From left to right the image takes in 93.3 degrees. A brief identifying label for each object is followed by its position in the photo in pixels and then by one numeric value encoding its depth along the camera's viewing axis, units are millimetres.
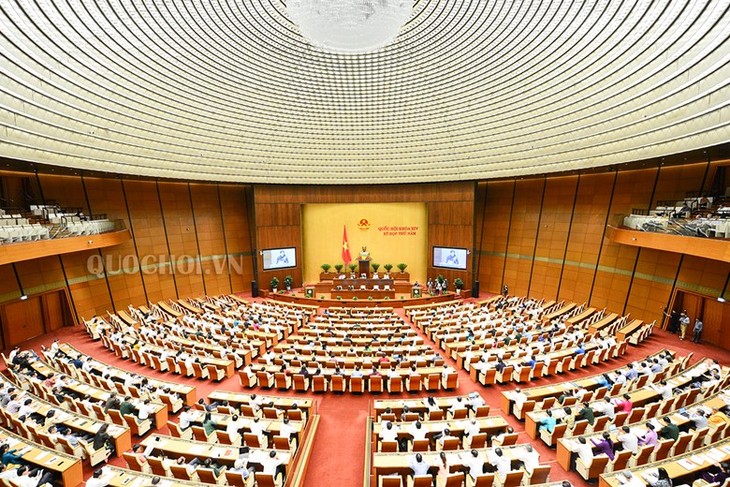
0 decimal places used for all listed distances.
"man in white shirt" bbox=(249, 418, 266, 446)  7235
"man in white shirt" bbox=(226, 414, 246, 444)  7387
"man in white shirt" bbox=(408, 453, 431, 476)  6102
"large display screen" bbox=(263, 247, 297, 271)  23656
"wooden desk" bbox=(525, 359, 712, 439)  7882
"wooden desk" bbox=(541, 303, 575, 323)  16672
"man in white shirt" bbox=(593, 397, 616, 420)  7793
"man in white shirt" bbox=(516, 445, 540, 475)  6289
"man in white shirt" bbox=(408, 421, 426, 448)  7172
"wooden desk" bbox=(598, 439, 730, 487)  5891
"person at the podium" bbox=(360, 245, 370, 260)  24797
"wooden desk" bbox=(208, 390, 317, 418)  8648
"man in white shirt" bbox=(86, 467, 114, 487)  5797
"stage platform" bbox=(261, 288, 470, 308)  20594
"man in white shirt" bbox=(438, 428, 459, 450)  6961
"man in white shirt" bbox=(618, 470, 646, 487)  5605
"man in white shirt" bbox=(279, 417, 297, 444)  7258
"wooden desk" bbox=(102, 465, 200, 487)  5855
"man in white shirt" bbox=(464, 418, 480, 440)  7246
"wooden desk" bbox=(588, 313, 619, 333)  15211
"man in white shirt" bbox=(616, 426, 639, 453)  6656
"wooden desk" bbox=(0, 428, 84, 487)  6375
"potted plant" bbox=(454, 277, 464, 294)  22406
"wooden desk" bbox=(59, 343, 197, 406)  9532
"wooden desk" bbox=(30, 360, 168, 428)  8570
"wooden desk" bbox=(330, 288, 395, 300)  21312
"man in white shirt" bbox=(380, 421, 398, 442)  7135
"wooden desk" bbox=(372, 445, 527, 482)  6317
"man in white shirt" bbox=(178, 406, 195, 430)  7790
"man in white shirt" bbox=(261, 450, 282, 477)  6227
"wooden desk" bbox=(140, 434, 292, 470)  6593
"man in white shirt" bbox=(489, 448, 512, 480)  6100
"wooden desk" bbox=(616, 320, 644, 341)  13688
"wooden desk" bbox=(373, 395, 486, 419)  8414
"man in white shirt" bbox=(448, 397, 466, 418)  8227
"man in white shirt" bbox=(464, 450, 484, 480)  6141
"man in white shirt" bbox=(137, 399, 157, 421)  8289
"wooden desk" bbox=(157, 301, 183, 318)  18072
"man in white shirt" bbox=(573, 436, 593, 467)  6500
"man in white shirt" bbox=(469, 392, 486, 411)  8406
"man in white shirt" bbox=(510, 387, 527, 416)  8601
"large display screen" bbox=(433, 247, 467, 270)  23112
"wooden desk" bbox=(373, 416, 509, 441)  7348
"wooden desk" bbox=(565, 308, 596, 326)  16247
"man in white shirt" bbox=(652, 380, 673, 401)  8617
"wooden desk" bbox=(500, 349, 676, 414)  9008
